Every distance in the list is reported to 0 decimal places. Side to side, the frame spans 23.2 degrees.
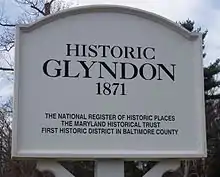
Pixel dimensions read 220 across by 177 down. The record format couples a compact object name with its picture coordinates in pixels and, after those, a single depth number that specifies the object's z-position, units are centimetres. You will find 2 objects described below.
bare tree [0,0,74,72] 1688
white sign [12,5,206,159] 539
